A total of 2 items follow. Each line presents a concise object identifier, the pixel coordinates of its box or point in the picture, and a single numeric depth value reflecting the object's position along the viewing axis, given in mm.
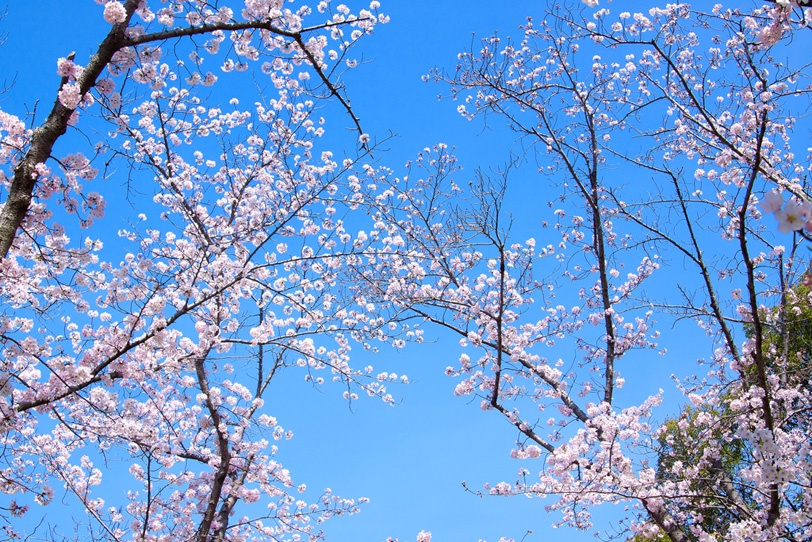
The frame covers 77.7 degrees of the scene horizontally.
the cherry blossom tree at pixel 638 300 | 4918
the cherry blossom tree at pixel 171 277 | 3777
